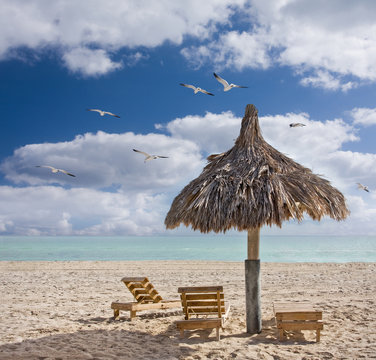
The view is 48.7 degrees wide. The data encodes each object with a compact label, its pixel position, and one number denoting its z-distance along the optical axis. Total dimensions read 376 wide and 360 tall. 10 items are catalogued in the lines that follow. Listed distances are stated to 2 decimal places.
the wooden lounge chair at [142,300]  7.70
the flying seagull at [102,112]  11.25
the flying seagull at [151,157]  10.83
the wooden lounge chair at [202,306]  6.25
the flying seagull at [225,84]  9.68
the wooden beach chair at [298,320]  6.12
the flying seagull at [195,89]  9.95
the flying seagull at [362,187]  11.02
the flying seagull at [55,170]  10.75
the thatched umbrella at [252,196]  6.10
